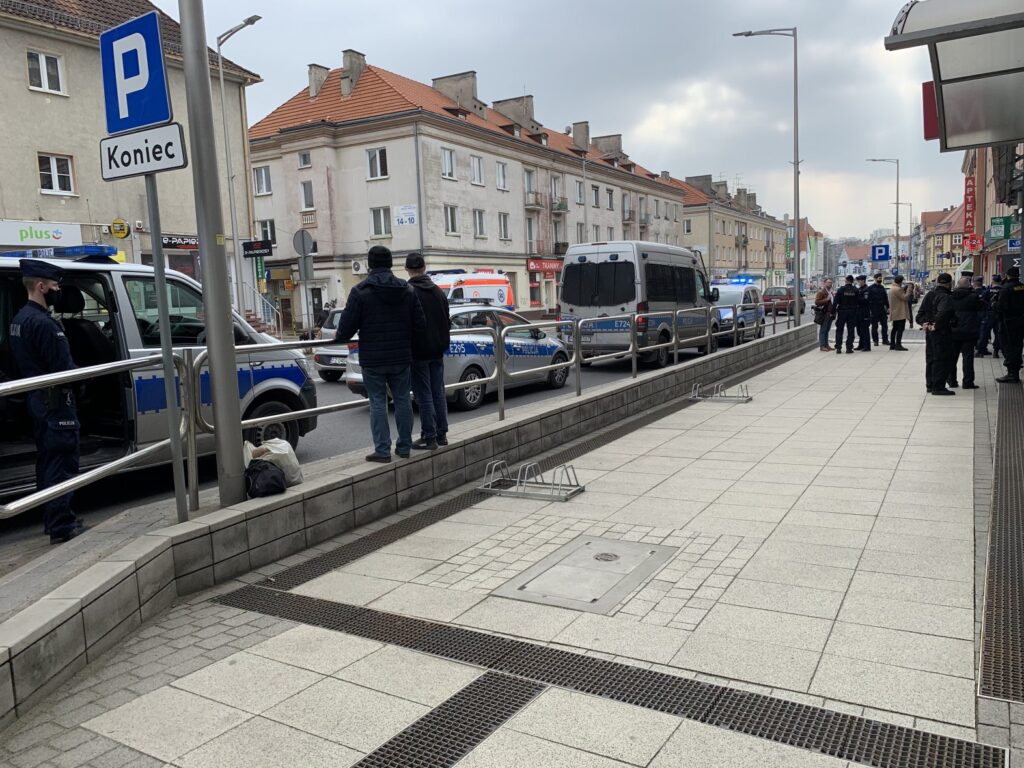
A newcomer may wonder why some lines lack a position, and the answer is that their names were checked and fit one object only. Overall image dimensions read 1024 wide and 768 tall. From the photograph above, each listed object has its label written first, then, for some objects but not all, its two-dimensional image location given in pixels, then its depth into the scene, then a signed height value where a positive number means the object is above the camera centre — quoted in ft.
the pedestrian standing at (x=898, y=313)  63.10 -2.43
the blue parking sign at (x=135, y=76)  14.25 +4.33
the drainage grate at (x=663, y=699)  9.45 -5.32
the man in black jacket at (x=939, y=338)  37.19 -2.74
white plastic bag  17.43 -3.01
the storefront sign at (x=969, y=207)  138.62 +12.25
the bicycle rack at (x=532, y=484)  21.62 -5.08
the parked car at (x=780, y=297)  137.30 -1.62
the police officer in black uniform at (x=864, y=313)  61.72 -2.24
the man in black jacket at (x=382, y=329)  19.61 -0.50
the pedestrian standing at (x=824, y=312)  64.30 -2.15
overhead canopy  17.13 +5.88
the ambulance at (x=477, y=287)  82.58 +1.71
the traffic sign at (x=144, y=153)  14.17 +2.98
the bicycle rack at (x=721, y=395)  38.65 -5.07
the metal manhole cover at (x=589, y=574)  14.35 -5.24
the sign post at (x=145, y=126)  14.25 +3.45
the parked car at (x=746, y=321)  55.65 -2.35
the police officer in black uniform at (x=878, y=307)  64.28 -1.91
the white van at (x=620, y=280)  56.95 +1.14
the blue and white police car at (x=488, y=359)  26.53 -2.03
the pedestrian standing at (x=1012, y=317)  38.70 -1.94
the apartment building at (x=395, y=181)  130.62 +21.46
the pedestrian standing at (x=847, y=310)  61.57 -1.97
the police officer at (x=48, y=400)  15.72 -1.47
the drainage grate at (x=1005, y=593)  10.94 -5.31
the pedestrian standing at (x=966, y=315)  37.27 -1.66
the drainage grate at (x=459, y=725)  9.62 -5.29
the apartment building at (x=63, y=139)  74.02 +17.47
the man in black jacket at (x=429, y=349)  21.50 -1.13
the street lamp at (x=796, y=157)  85.66 +14.48
